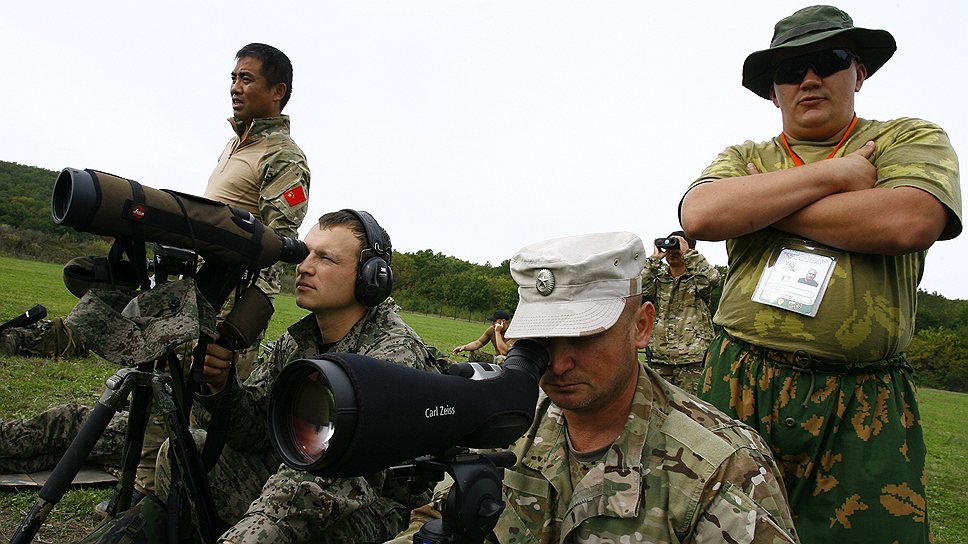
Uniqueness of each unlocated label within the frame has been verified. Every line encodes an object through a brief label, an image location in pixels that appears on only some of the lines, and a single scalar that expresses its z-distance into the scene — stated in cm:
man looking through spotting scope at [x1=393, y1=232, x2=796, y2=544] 152
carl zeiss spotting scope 107
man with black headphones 272
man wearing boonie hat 191
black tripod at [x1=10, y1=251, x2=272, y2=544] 228
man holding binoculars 740
